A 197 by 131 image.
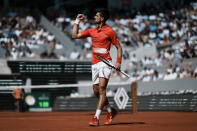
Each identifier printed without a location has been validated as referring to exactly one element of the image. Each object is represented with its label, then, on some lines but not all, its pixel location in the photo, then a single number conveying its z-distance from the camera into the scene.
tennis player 10.27
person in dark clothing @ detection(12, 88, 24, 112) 25.47
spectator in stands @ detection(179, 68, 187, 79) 25.47
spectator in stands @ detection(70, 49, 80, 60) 30.69
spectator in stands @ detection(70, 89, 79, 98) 27.53
